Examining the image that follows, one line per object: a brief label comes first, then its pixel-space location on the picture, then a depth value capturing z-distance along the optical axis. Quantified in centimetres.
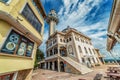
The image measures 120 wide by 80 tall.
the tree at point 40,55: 1967
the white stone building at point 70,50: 1257
